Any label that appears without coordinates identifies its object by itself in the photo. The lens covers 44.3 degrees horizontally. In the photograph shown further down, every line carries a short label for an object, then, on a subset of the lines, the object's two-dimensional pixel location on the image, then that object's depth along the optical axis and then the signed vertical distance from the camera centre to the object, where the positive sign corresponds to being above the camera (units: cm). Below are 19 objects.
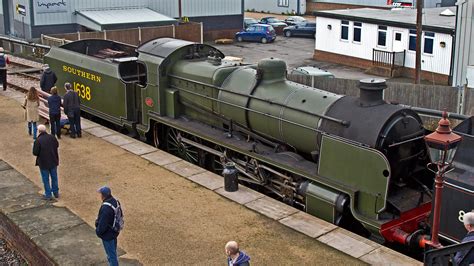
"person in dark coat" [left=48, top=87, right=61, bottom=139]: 1413 -266
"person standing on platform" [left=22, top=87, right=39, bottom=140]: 1426 -259
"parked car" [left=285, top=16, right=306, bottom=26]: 4892 -189
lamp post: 737 -186
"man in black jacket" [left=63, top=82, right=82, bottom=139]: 1438 -263
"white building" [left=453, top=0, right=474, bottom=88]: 2084 -163
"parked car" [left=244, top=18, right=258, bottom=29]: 4922 -202
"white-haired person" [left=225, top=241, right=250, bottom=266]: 662 -291
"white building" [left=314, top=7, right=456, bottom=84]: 2838 -210
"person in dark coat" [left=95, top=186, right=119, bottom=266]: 774 -292
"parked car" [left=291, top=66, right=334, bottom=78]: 2388 -298
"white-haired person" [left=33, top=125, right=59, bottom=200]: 1019 -267
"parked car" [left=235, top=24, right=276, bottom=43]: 4431 -265
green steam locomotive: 928 -249
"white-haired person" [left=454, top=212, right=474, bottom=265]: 632 -252
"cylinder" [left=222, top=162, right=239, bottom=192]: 1099 -331
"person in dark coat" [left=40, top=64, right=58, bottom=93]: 1644 -224
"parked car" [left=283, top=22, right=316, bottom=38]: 4719 -253
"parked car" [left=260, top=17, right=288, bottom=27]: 4953 -203
